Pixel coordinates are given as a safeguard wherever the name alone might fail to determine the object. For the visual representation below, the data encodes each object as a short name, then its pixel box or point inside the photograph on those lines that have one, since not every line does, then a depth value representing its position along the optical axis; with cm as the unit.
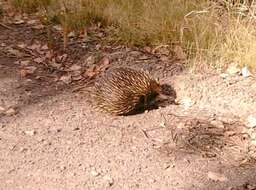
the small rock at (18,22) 687
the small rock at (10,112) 485
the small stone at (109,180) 386
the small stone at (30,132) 454
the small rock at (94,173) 397
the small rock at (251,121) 452
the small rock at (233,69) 524
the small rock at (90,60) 578
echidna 479
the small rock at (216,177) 389
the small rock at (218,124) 457
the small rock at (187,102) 495
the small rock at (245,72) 521
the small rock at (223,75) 521
